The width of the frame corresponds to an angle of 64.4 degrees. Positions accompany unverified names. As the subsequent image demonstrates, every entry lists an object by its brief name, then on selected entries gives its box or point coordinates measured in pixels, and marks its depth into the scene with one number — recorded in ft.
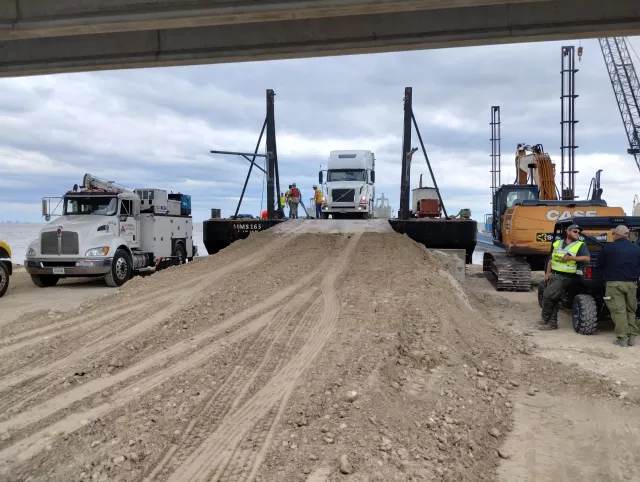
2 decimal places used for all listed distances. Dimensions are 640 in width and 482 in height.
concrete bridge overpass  24.49
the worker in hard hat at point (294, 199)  70.59
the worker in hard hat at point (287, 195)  71.33
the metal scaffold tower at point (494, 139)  125.80
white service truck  45.34
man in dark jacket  25.45
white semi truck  69.92
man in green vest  27.80
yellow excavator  44.45
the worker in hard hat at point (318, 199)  75.15
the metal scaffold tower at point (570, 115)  86.29
